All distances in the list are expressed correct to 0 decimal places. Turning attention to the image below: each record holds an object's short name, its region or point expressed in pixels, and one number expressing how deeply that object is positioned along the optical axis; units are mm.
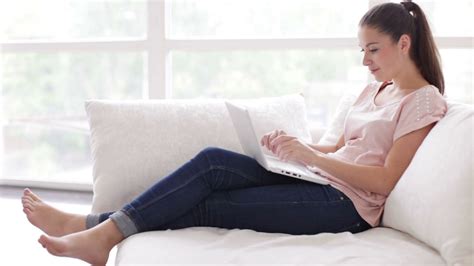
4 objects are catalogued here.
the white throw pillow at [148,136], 2102
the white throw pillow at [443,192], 1509
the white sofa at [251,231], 1538
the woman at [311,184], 1808
